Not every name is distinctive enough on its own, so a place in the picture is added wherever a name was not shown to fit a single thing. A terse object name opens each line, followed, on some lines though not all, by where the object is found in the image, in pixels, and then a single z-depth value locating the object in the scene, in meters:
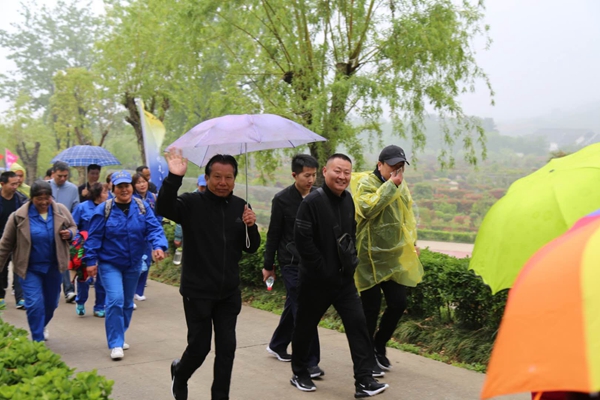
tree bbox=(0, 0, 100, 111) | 61.25
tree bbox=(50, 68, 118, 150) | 29.50
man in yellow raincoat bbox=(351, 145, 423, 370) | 5.70
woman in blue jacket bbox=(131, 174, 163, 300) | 9.34
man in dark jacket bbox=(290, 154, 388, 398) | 5.12
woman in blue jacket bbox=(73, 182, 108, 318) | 8.59
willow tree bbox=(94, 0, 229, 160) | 18.78
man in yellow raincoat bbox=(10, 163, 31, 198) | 9.42
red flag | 19.73
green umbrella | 2.67
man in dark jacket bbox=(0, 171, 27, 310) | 8.94
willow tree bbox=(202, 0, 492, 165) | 10.09
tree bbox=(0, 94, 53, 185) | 38.72
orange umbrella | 1.67
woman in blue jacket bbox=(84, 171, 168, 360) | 6.45
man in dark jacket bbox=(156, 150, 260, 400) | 4.71
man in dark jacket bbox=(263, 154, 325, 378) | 5.95
